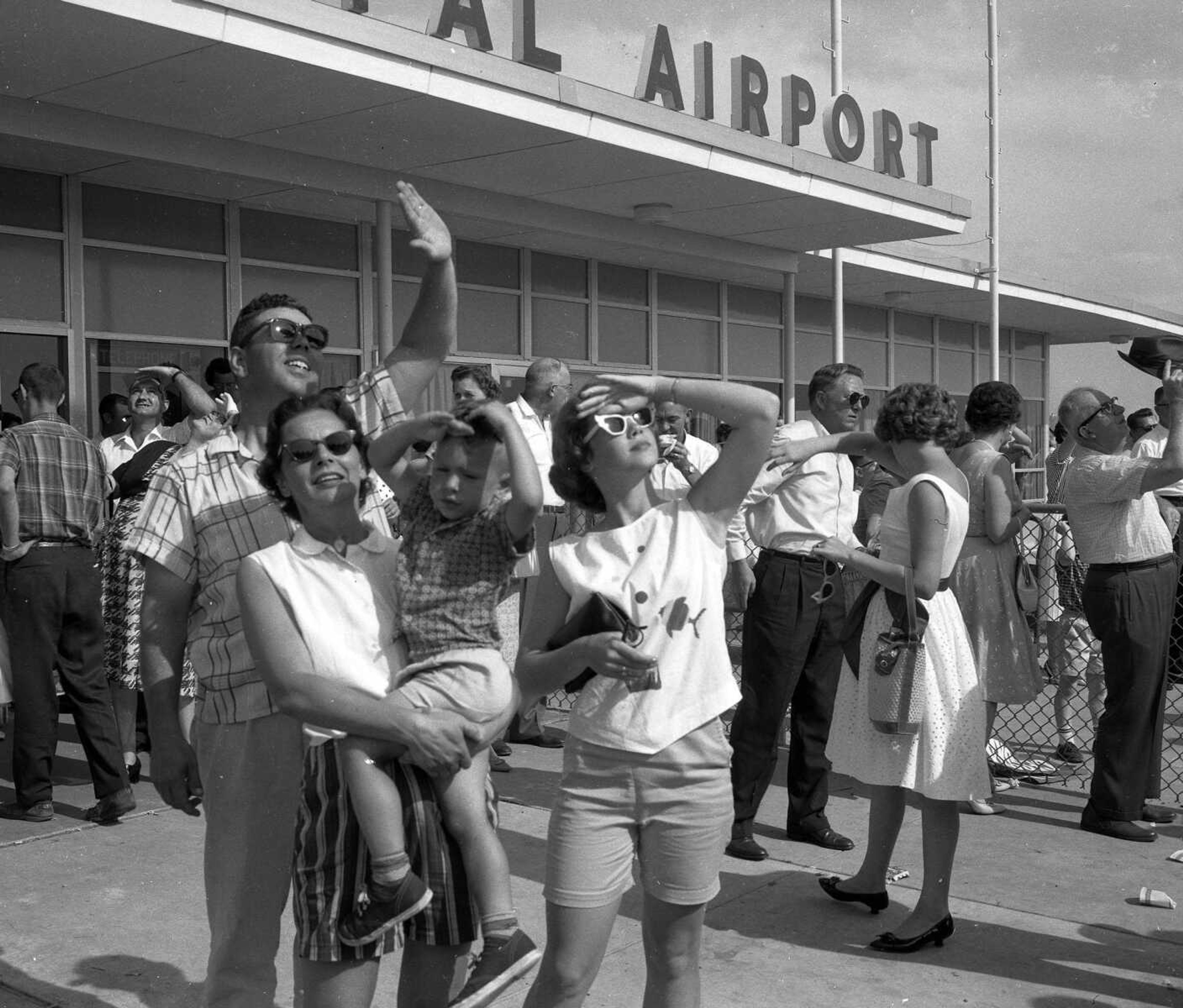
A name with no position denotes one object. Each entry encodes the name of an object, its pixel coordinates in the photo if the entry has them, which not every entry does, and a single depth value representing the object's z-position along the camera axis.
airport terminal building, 9.13
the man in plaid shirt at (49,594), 5.98
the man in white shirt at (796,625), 5.59
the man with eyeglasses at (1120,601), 5.79
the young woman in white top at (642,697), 2.94
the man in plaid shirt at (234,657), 2.92
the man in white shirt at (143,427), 8.02
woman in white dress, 4.44
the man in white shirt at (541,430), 7.05
